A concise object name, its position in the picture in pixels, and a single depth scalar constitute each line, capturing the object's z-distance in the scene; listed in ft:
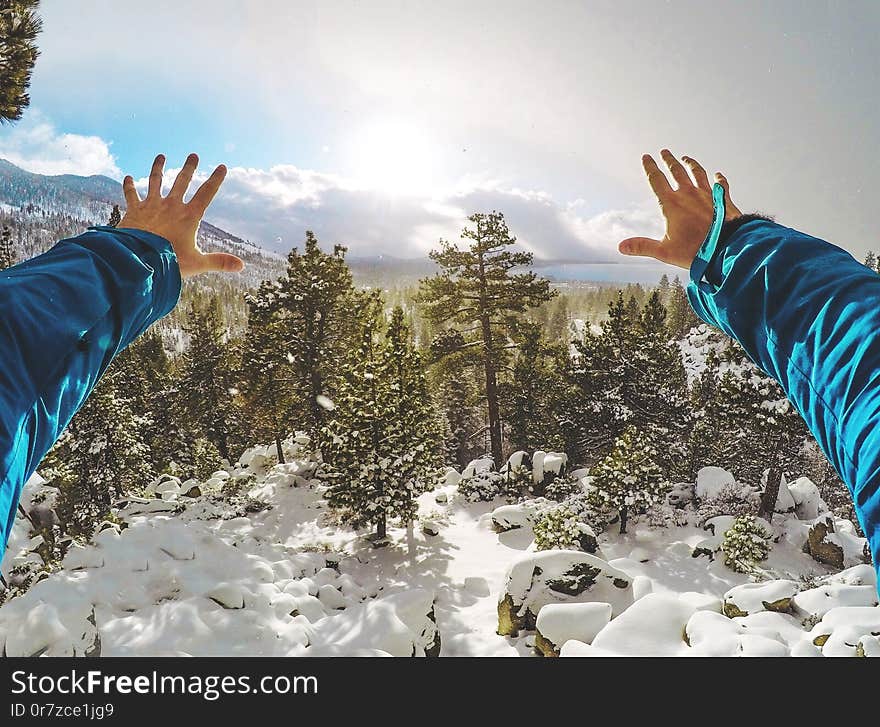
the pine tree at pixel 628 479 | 50.85
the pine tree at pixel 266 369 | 67.82
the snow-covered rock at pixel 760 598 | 26.86
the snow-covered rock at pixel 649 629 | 20.66
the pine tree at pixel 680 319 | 210.59
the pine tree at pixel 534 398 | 72.99
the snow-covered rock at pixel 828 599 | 25.08
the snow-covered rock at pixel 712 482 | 59.52
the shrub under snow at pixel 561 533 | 42.14
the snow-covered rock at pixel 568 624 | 25.94
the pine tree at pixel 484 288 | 64.03
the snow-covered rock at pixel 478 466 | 70.33
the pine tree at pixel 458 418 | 106.11
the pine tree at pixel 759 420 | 48.37
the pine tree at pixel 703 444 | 67.92
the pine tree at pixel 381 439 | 47.62
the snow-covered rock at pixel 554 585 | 30.78
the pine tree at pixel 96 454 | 60.54
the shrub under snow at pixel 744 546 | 42.57
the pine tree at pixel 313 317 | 68.54
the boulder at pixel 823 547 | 44.57
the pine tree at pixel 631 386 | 68.13
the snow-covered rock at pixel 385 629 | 24.99
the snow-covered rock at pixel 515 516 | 53.72
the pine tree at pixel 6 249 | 39.02
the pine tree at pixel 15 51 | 15.20
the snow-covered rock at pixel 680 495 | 59.21
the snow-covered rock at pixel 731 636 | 18.12
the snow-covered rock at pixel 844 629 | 18.80
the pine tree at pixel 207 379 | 95.14
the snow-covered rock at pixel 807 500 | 55.06
